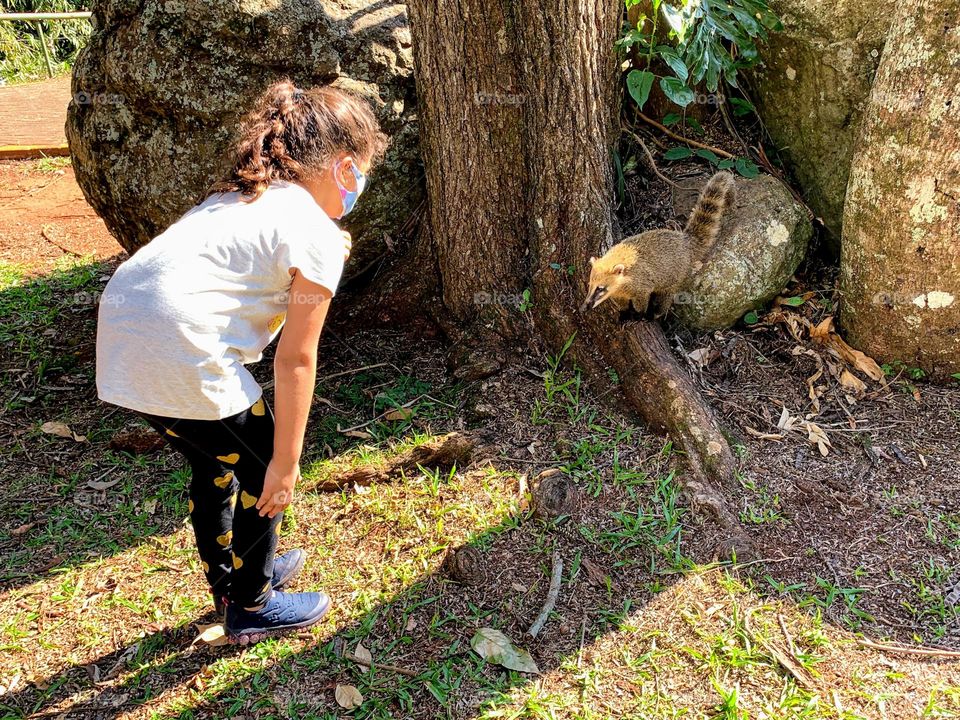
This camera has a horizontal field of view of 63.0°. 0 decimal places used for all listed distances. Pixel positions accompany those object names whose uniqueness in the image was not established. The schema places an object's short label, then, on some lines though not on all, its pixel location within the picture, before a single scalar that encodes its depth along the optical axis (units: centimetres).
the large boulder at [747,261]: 368
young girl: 197
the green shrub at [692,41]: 349
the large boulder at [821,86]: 357
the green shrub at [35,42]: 1010
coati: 340
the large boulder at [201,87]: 342
